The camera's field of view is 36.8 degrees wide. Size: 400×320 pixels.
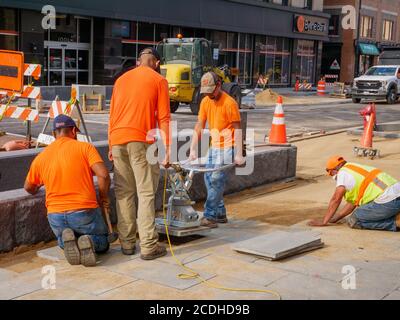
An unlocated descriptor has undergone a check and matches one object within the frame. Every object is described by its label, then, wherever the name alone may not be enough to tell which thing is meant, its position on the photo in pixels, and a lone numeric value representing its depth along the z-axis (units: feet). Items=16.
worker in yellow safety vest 22.20
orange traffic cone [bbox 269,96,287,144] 36.70
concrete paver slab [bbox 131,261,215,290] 16.21
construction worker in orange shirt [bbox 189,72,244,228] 22.97
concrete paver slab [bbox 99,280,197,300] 15.16
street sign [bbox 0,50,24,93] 38.68
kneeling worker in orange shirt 17.74
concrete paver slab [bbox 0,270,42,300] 15.42
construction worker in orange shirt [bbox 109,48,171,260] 18.28
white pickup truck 100.37
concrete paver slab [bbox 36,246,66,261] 18.39
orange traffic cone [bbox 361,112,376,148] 44.47
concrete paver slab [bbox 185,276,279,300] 15.23
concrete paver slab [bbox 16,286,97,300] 15.06
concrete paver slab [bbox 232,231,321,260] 18.35
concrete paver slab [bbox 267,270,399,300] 15.47
